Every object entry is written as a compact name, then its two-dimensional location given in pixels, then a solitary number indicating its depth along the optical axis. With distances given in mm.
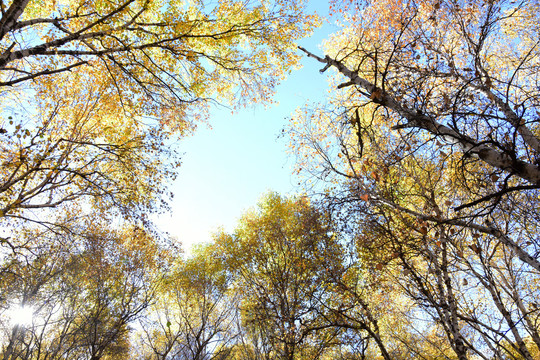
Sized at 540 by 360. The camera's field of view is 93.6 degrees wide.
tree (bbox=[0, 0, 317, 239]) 6488
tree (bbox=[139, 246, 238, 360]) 13234
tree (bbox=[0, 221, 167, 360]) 10859
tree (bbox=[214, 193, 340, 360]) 9016
